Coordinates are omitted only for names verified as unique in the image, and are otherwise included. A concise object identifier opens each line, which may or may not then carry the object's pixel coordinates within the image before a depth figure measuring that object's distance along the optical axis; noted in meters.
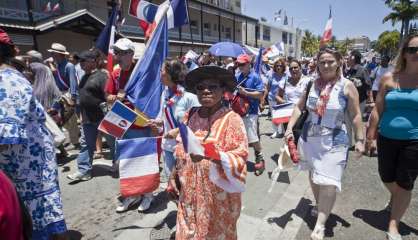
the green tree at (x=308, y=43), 84.50
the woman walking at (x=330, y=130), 3.19
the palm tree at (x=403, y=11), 40.91
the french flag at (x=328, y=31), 8.84
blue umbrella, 8.54
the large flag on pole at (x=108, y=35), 4.98
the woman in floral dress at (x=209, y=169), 2.18
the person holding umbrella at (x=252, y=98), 5.32
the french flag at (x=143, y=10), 4.54
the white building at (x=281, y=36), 52.19
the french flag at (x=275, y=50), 13.52
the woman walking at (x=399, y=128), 3.05
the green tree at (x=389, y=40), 62.47
